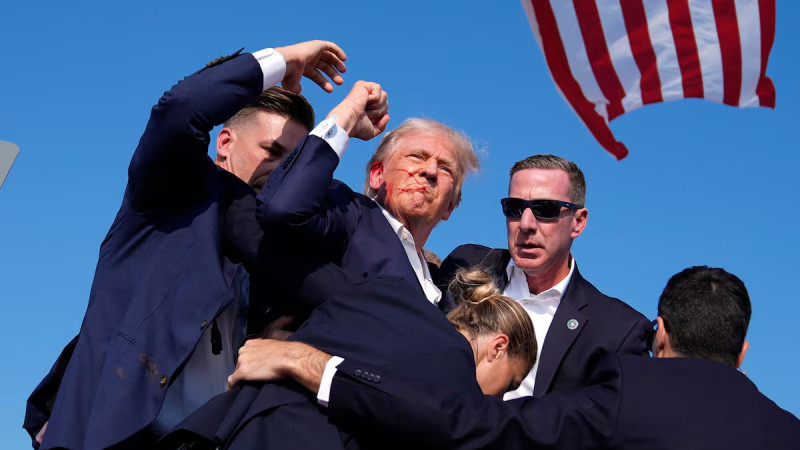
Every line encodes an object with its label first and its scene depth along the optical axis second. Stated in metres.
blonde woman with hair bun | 4.54
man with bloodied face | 4.32
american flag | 6.59
